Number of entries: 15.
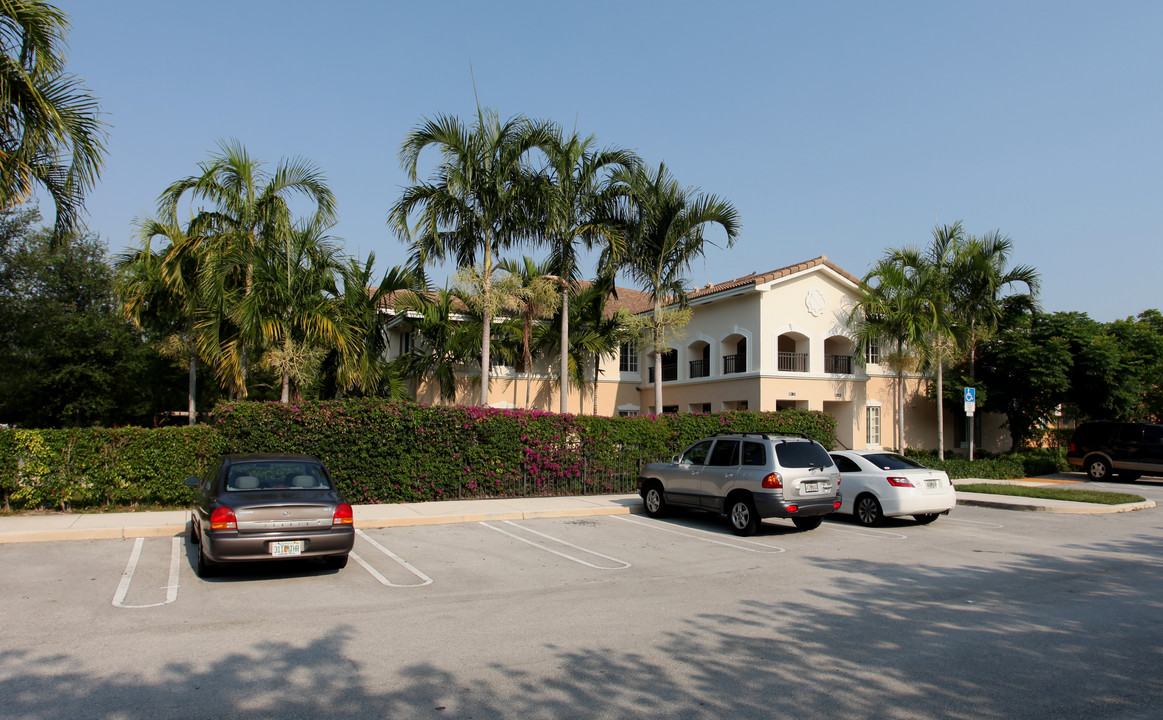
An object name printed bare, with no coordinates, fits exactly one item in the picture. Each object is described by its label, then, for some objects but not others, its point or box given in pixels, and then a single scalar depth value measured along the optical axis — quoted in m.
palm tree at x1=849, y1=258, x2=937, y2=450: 27.11
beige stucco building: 28.59
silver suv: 12.07
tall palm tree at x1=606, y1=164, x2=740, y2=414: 21.53
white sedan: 13.62
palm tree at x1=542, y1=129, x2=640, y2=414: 19.86
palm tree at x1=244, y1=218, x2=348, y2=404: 16.73
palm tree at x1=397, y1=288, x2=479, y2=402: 23.84
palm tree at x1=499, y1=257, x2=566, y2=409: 21.64
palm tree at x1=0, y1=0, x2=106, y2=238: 10.53
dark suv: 23.73
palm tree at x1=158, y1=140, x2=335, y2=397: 16.56
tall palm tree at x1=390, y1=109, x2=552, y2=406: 18.98
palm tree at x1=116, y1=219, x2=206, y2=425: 16.97
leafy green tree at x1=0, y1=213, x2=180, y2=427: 25.28
